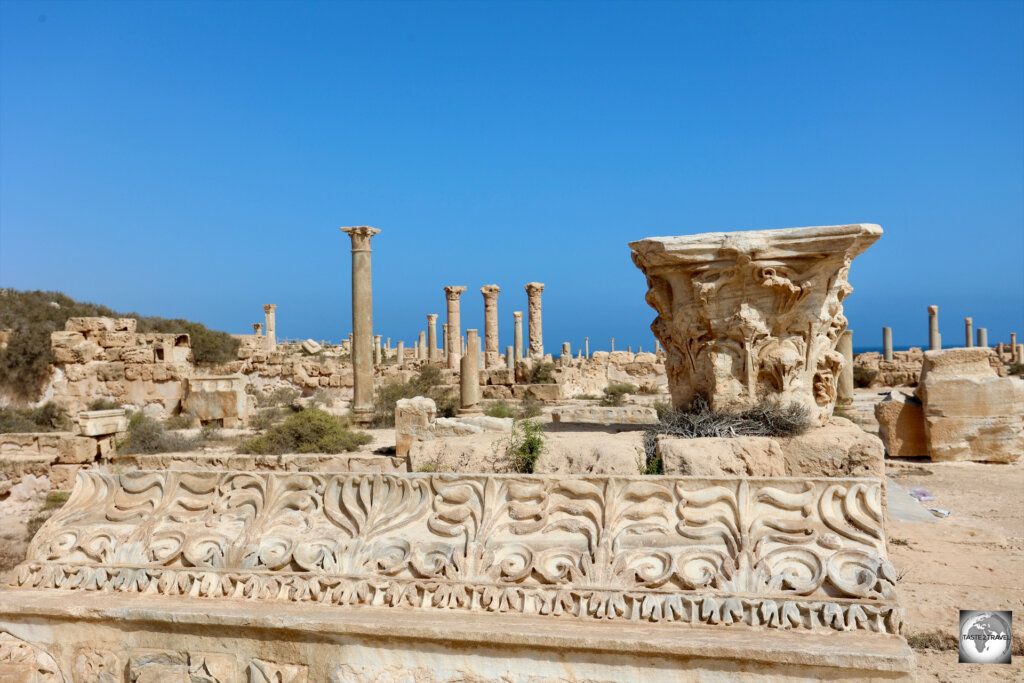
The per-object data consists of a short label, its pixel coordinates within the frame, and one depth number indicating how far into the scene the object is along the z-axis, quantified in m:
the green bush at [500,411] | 12.53
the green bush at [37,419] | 11.43
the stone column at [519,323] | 27.98
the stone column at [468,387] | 13.10
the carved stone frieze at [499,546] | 2.08
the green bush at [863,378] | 21.11
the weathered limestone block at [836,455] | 3.88
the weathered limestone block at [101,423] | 8.42
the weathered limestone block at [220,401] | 13.32
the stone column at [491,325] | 23.48
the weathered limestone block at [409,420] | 9.03
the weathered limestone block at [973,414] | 8.88
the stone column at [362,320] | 13.01
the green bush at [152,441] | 9.97
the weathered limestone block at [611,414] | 12.16
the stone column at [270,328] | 30.03
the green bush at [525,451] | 3.94
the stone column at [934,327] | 24.34
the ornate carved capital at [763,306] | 4.80
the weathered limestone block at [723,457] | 3.76
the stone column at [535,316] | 22.25
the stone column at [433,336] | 28.88
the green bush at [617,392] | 16.42
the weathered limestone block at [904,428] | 9.38
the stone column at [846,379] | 13.27
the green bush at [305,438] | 9.60
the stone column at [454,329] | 22.52
